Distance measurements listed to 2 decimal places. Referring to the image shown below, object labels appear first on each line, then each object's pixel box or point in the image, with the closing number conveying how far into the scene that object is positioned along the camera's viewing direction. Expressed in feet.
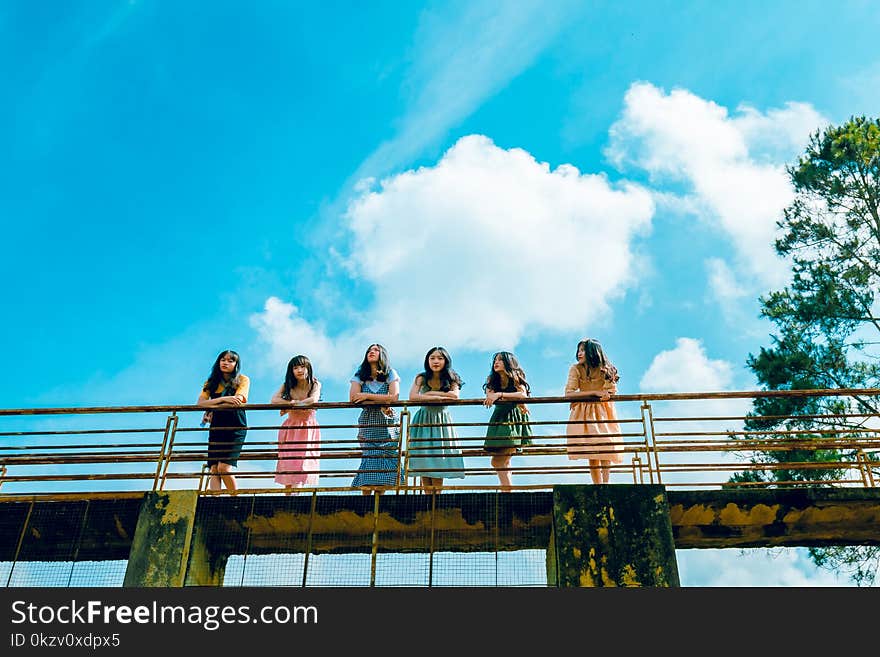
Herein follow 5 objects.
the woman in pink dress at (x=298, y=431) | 27.40
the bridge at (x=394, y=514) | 25.67
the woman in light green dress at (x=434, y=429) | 26.78
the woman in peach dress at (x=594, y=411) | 26.73
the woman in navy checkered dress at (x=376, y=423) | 26.86
